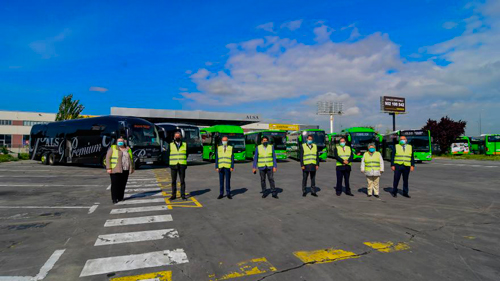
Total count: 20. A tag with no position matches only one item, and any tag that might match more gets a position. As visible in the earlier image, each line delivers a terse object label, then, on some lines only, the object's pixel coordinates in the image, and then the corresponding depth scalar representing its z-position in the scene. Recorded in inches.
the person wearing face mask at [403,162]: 356.5
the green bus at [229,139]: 975.0
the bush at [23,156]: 1226.3
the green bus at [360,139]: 976.9
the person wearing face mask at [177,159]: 334.0
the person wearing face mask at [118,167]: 317.1
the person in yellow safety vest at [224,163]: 341.4
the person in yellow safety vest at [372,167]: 348.8
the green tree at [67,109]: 1542.8
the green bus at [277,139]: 1004.6
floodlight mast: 2669.8
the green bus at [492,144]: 1454.2
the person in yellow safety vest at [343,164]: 365.4
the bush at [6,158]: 1064.5
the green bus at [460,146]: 1686.8
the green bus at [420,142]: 914.7
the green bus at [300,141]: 1002.5
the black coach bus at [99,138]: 708.7
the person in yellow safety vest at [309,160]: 354.6
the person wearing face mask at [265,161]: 351.9
